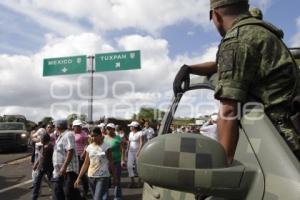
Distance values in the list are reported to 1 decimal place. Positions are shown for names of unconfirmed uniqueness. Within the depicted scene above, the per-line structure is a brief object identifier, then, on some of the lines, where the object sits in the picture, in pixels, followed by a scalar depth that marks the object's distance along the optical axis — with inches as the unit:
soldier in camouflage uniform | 36.8
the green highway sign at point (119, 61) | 561.9
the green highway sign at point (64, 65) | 589.1
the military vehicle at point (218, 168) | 32.9
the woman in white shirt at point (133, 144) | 259.6
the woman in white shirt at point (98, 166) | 165.2
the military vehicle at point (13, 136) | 526.6
